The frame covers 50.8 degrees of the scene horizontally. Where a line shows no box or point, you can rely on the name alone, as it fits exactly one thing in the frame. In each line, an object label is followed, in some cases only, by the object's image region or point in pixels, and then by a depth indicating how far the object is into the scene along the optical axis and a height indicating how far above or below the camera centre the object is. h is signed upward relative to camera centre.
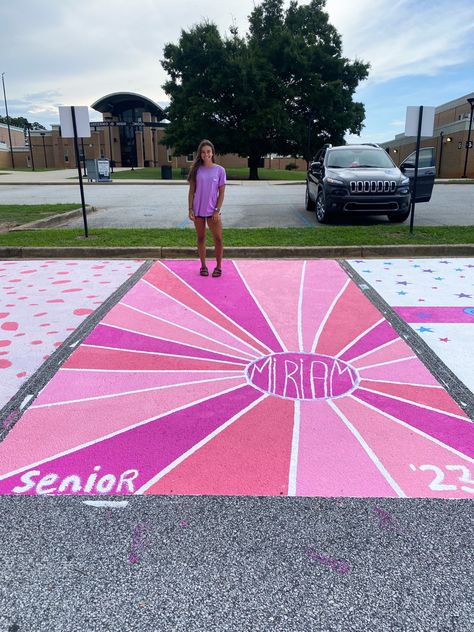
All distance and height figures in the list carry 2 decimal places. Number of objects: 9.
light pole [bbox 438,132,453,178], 42.72 +2.11
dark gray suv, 10.59 -0.39
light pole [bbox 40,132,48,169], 76.19 +1.97
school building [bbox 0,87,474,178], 68.25 +3.72
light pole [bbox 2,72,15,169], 70.44 +5.29
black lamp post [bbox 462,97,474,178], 33.91 +1.74
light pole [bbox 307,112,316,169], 36.32 +3.57
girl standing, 6.55 -0.28
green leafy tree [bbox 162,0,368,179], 37.81 +6.08
